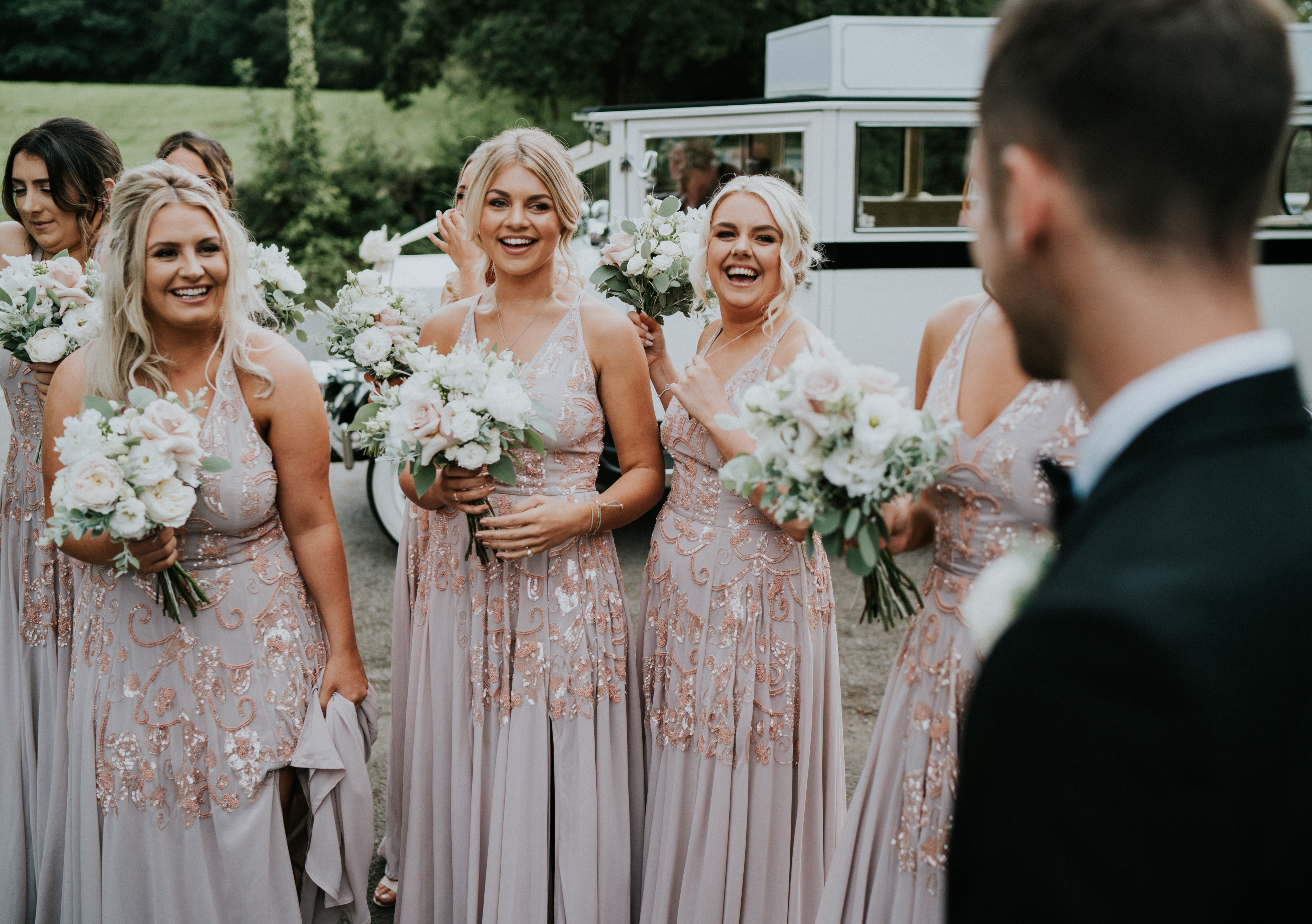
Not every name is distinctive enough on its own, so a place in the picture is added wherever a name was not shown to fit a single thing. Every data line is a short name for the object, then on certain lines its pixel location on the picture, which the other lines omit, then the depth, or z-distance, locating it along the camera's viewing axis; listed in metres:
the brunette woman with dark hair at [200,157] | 4.55
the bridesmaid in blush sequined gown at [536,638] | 3.14
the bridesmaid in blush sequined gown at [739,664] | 3.08
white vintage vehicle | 7.63
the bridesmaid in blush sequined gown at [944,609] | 2.27
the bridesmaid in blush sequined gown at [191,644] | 2.73
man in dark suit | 0.77
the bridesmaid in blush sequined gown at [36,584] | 3.36
